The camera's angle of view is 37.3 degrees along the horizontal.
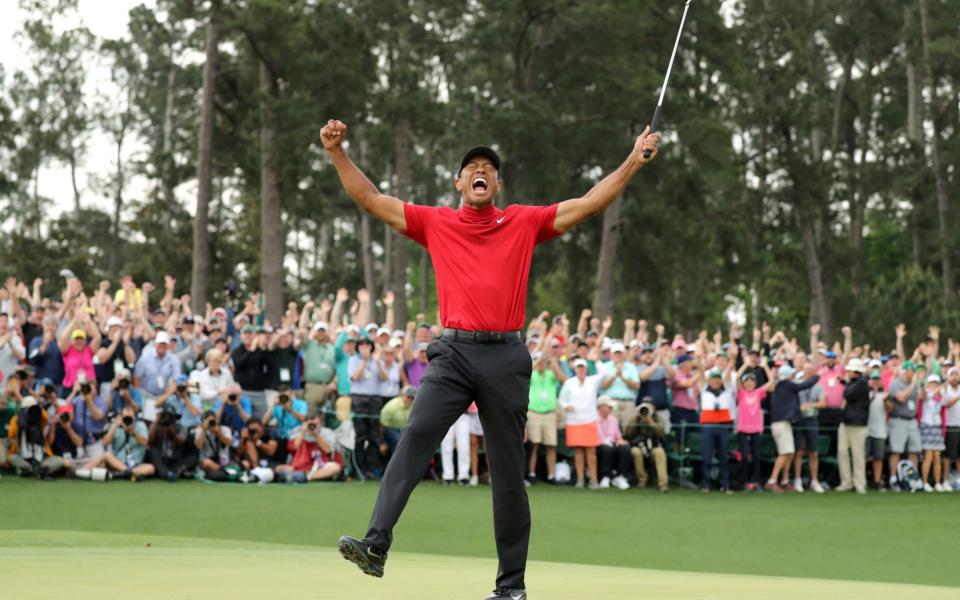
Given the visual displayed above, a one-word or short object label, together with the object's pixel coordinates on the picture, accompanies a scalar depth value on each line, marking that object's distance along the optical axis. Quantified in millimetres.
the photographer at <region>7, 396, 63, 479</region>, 18375
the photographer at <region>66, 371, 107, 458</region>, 18703
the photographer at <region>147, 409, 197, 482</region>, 19109
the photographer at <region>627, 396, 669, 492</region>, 21328
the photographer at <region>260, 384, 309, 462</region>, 20109
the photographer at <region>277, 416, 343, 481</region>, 20078
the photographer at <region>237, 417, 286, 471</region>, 19922
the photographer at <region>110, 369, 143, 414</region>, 19000
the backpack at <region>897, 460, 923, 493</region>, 22766
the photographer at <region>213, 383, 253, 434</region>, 19609
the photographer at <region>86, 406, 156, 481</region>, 18906
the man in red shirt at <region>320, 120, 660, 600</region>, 7051
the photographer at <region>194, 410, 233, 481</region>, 19375
